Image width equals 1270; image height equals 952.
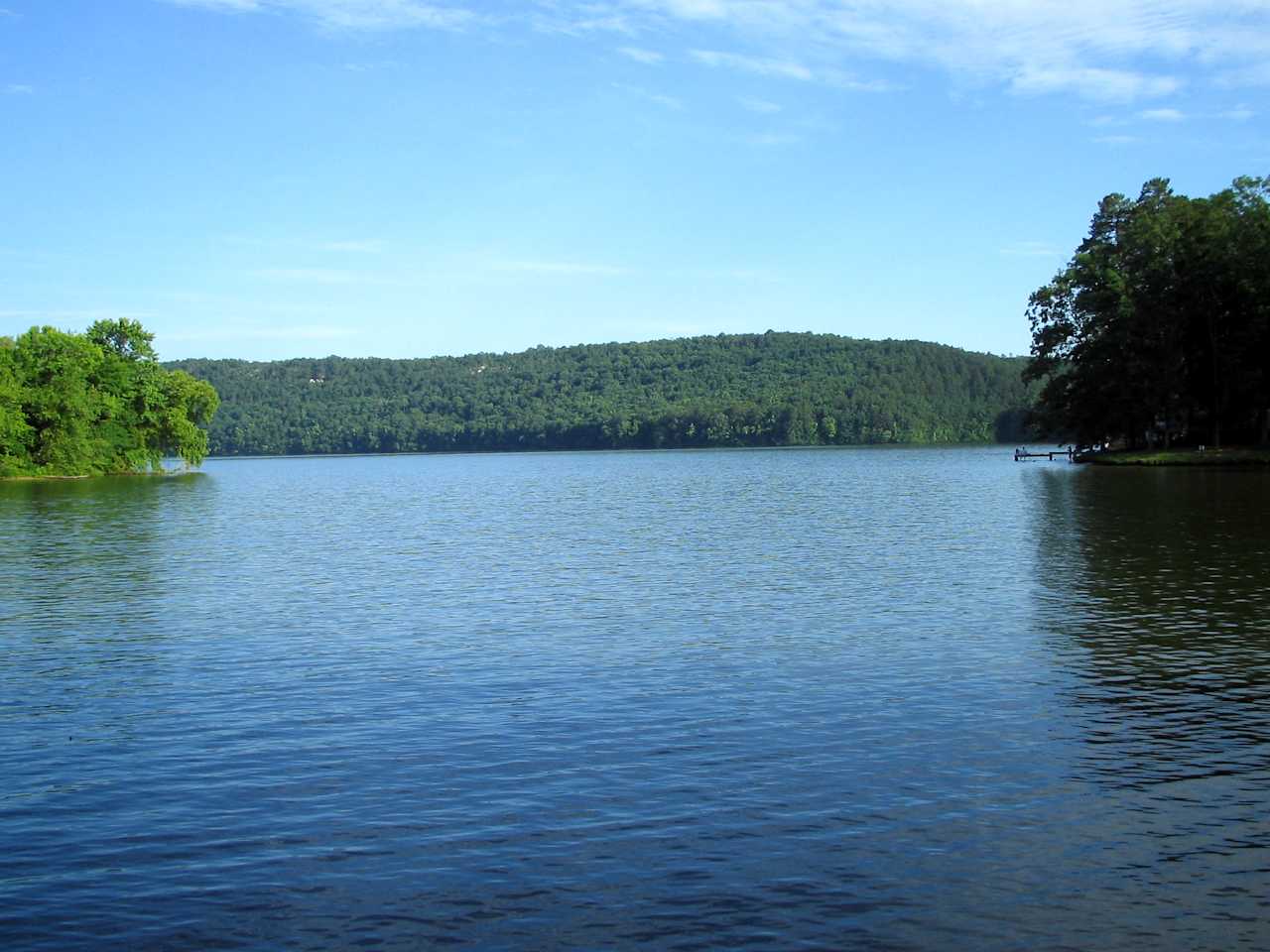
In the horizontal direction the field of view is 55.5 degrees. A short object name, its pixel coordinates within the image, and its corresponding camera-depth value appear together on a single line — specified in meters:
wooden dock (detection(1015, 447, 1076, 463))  123.50
